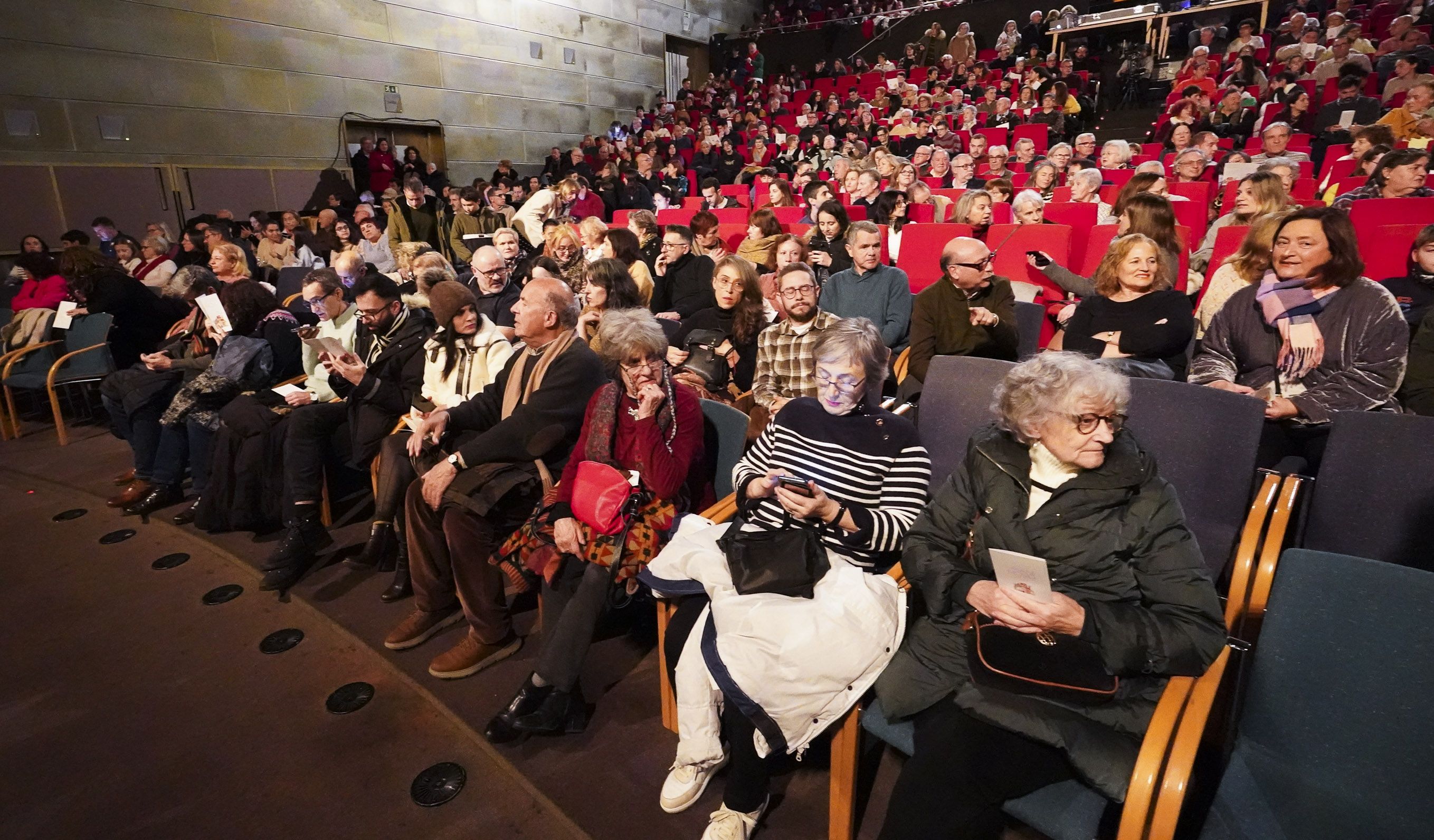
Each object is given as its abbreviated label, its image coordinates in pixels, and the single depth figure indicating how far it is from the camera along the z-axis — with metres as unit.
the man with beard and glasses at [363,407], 2.98
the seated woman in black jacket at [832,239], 4.42
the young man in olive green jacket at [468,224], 6.84
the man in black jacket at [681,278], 3.95
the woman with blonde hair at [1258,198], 3.54
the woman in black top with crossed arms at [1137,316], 2.49
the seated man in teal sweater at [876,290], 3.41
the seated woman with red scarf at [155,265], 6.23
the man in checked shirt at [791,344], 2.72
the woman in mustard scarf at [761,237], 4.57
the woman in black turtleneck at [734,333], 3.13
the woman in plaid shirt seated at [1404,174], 3.67
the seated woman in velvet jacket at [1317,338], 2.12
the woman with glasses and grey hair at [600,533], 1.99
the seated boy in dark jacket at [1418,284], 2.67
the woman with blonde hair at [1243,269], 2.57
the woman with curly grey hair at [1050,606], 1.30
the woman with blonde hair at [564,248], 4.26
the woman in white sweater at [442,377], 2.76
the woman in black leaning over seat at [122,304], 4.44
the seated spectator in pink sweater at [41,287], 5.32
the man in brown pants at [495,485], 2.33
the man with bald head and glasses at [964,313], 2.90
